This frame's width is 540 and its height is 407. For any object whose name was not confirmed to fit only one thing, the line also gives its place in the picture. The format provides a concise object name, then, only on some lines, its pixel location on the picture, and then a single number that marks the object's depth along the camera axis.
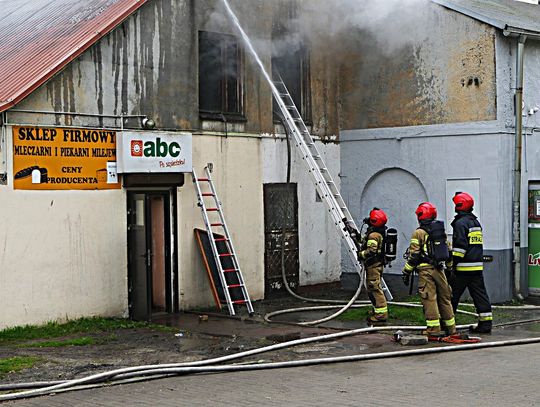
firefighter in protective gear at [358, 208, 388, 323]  12.94
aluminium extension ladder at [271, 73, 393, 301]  14.75
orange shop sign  12.62
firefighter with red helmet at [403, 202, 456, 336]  11.63
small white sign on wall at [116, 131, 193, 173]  13.79
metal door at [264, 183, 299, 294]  16.38
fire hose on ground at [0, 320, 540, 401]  8.79
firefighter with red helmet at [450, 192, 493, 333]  12.05
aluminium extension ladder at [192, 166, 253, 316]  14.20
